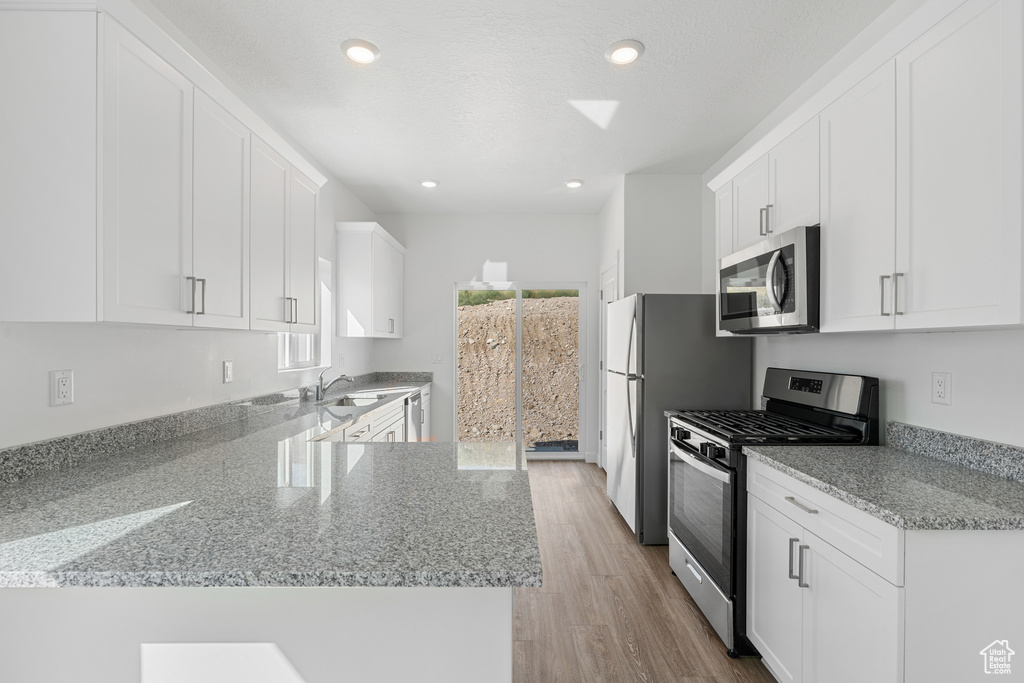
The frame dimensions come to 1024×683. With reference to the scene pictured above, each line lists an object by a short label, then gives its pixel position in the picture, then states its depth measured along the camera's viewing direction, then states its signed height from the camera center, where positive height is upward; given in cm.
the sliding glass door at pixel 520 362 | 533 -25
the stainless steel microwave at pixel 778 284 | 201 +25
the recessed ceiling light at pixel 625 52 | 224 +131
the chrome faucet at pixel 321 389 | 356 -37
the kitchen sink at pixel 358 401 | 367 -47
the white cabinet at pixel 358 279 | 418 +49
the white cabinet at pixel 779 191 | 206 +68
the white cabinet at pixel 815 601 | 131 -79
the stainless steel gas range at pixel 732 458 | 203 -53
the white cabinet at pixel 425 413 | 483 -75
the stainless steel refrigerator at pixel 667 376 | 311 -23
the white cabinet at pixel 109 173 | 128 +45
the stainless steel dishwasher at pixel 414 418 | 416 -69
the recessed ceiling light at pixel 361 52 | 222 +129
